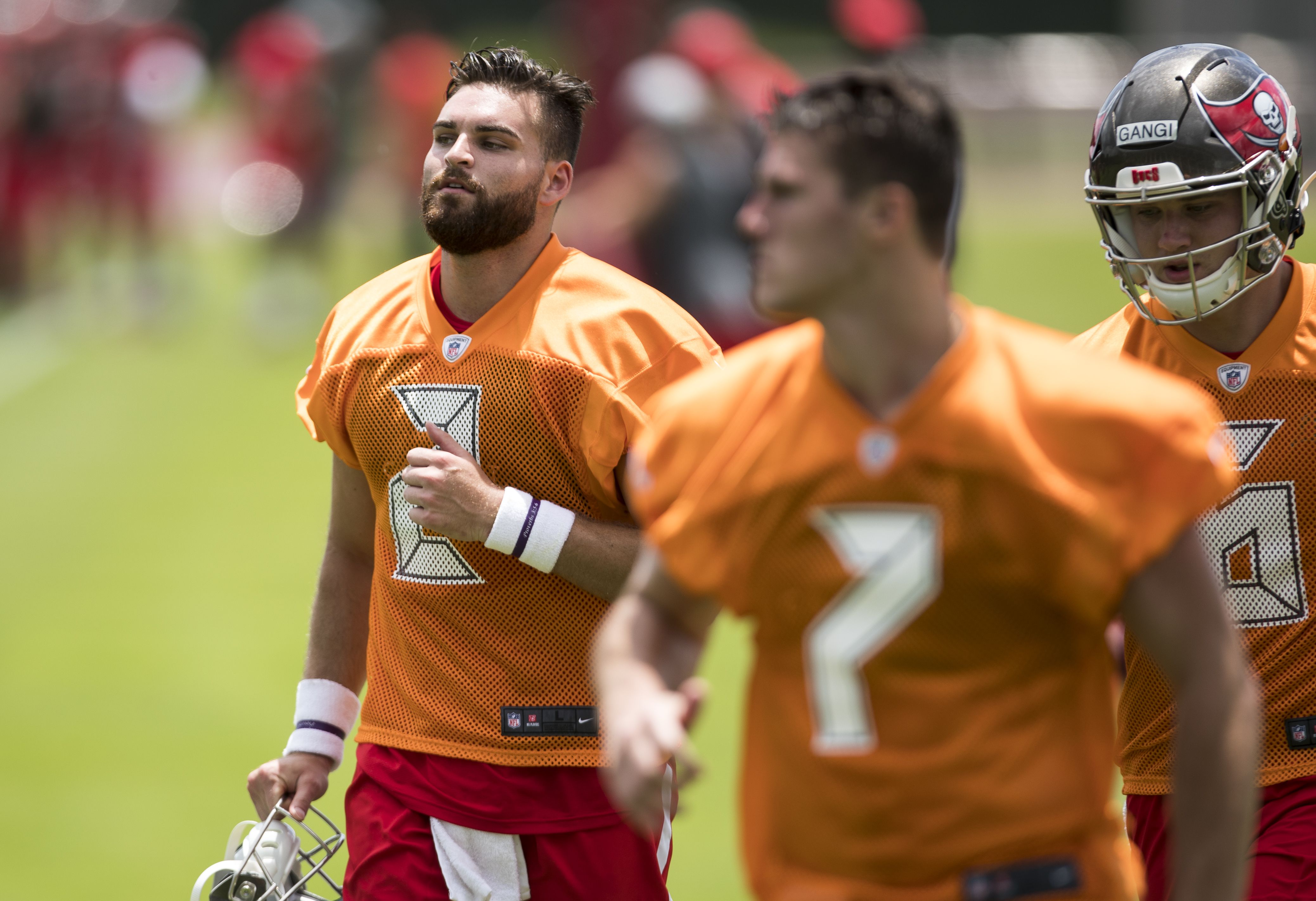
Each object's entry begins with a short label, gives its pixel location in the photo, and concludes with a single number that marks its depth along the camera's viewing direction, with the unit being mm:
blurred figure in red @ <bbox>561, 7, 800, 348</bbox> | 30406
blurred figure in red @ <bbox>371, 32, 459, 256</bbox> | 44406
